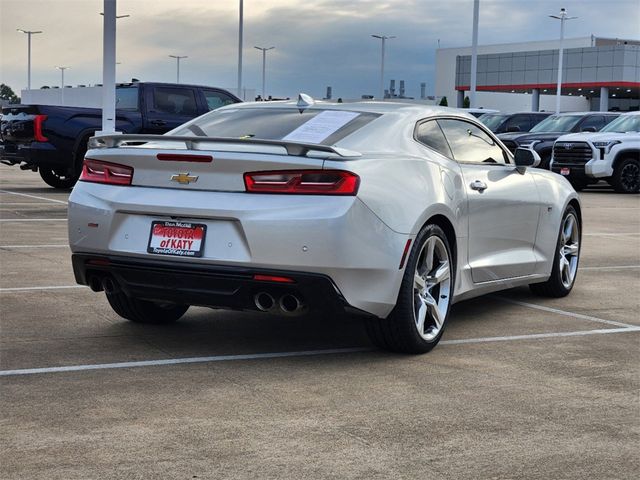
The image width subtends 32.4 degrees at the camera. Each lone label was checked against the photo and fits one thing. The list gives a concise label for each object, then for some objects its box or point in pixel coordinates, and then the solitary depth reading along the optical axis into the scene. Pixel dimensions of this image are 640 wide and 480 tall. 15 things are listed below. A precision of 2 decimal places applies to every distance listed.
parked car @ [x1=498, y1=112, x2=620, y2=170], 27.47
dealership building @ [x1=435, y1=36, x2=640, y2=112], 83.50
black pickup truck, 19.69
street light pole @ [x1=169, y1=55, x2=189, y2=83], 111.88
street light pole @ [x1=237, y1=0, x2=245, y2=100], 57.50
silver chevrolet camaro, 5.81
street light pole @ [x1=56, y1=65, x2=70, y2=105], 94.69
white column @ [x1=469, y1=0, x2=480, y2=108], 42.69
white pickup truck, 24.81
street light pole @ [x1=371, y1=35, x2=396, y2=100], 85.12
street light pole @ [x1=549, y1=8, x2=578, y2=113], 67.67
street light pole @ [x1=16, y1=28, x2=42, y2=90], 104.69
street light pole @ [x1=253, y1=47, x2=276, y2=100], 95.96
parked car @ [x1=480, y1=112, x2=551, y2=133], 32.72
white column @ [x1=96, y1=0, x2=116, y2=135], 16.50
